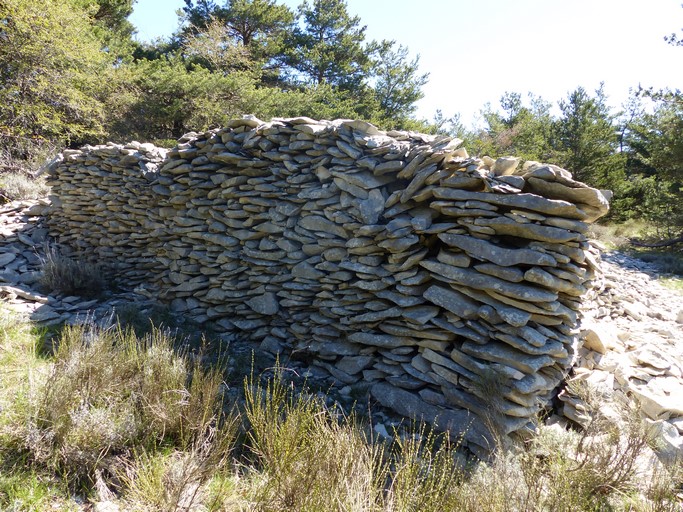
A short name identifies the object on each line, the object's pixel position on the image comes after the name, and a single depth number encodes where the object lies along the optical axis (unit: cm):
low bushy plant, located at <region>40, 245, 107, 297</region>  539
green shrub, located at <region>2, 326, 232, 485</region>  240
